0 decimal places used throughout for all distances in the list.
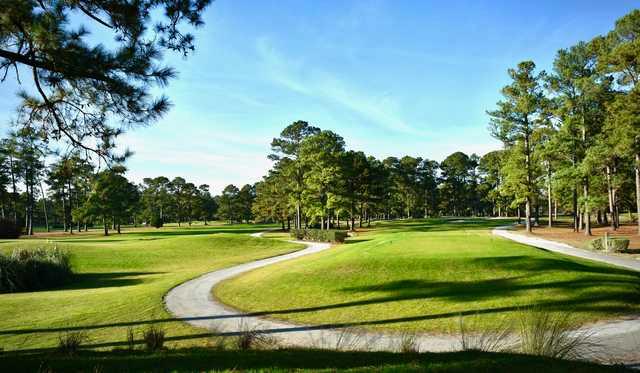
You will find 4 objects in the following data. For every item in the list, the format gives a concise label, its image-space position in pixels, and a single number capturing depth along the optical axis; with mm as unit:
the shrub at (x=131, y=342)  6929
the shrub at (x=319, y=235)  37562
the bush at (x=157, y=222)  72006
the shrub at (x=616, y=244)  23608
